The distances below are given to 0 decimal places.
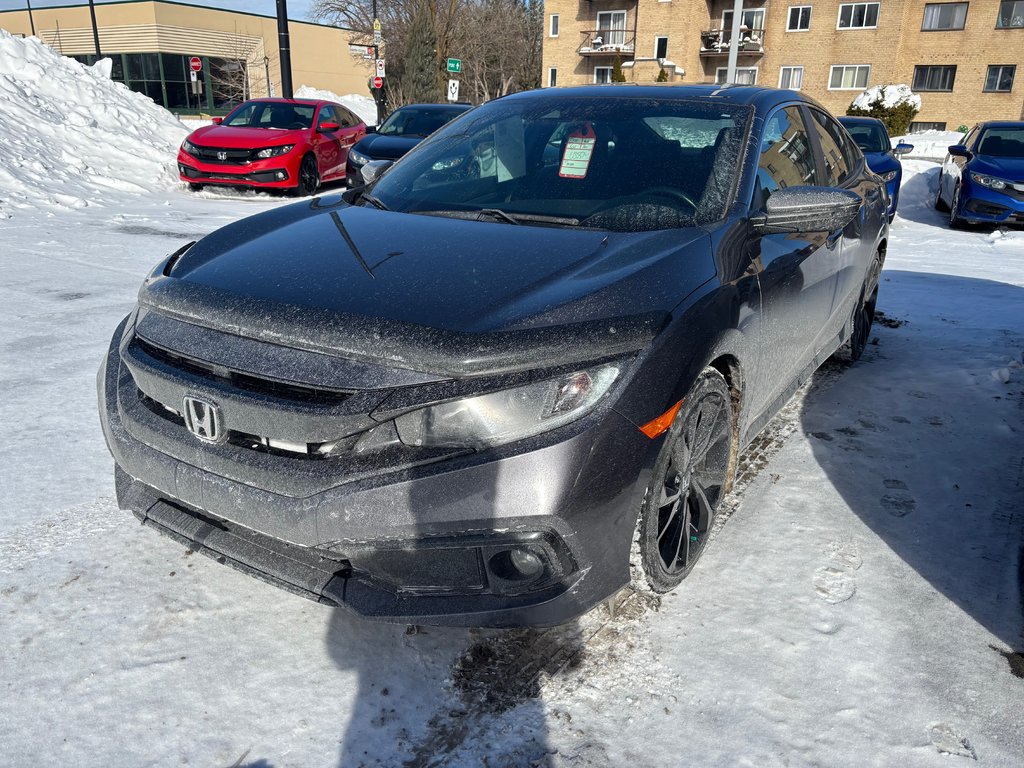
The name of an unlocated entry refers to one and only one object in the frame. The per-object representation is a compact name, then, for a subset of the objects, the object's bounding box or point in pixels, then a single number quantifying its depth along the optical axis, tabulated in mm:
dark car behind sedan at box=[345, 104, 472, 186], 10289
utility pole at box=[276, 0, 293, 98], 16828
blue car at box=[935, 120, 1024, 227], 11047
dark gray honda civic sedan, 1996
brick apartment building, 36438
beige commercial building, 46156
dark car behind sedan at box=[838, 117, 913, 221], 10320
